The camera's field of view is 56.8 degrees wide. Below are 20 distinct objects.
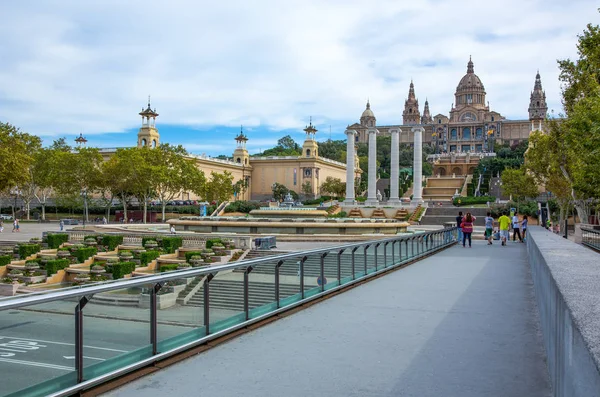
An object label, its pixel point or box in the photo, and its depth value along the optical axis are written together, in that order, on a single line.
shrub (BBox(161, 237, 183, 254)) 28.76
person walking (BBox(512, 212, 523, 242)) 27.61
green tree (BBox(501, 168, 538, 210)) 52.19
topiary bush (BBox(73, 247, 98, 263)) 28.80
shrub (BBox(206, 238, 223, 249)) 27.34
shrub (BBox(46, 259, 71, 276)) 26.52
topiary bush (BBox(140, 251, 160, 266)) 26.30
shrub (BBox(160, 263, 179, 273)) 23.62
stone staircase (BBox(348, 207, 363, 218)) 56.78
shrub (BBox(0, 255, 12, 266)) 27.97
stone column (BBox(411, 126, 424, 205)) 61.88
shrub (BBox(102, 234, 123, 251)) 31.28
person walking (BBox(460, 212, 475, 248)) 23.17
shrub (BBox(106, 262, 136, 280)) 24.61
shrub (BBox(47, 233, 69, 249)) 32.81
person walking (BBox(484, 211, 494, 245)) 25.63
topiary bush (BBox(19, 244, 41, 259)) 29.83
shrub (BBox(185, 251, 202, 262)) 25.34
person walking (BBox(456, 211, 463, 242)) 26.12
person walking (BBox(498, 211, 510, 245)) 24.93
